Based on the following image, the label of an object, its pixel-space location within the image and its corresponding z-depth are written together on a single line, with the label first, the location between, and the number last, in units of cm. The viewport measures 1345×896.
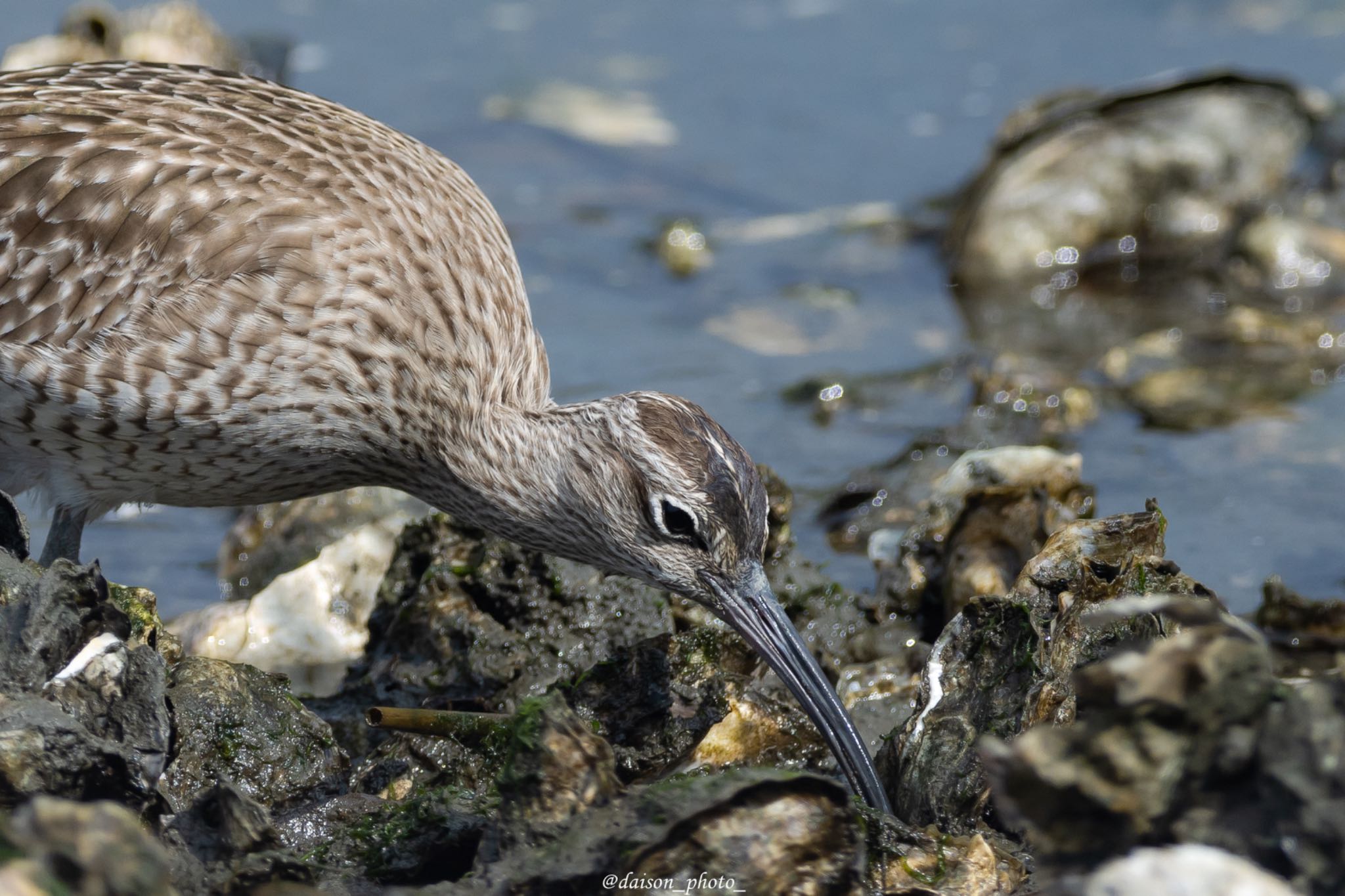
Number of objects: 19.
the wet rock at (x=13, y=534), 973
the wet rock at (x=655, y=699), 931
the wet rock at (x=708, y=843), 666
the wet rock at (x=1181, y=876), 566
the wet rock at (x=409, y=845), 770
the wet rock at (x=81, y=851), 564
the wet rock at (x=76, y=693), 718
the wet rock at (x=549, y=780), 696
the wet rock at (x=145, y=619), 895
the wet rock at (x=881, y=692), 1048
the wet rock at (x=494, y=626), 1055
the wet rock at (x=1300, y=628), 1145
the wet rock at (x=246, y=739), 876
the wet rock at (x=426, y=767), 913
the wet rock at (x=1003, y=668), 852
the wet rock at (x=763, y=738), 909
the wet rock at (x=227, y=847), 696
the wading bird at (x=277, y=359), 1026
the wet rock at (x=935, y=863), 767
